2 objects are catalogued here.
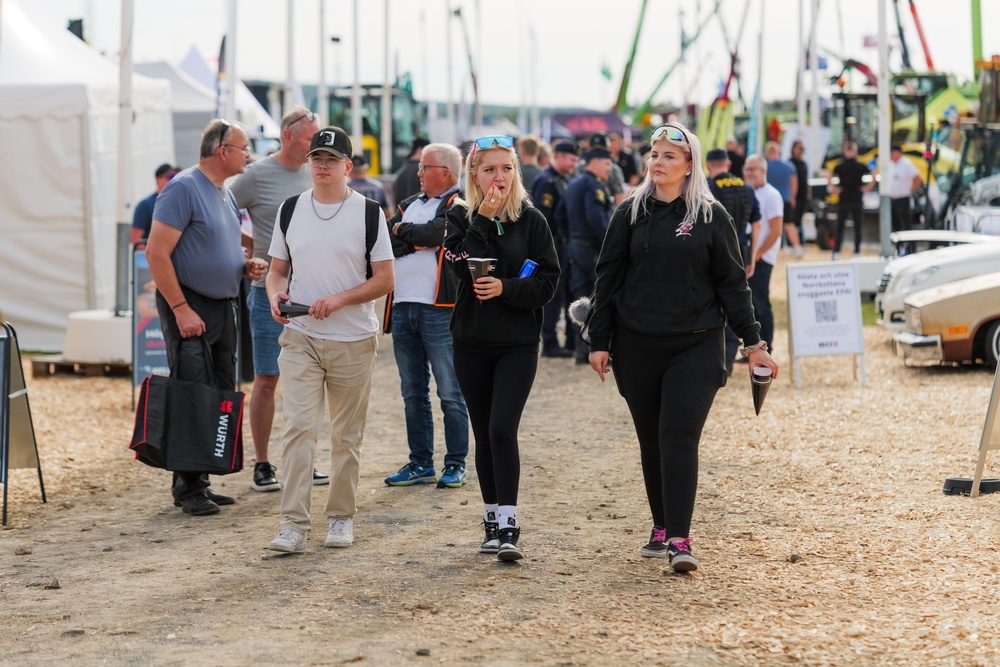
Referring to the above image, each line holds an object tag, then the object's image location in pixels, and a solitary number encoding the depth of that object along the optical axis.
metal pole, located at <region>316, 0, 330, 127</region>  33.62
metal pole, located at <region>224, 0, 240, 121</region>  22.17
